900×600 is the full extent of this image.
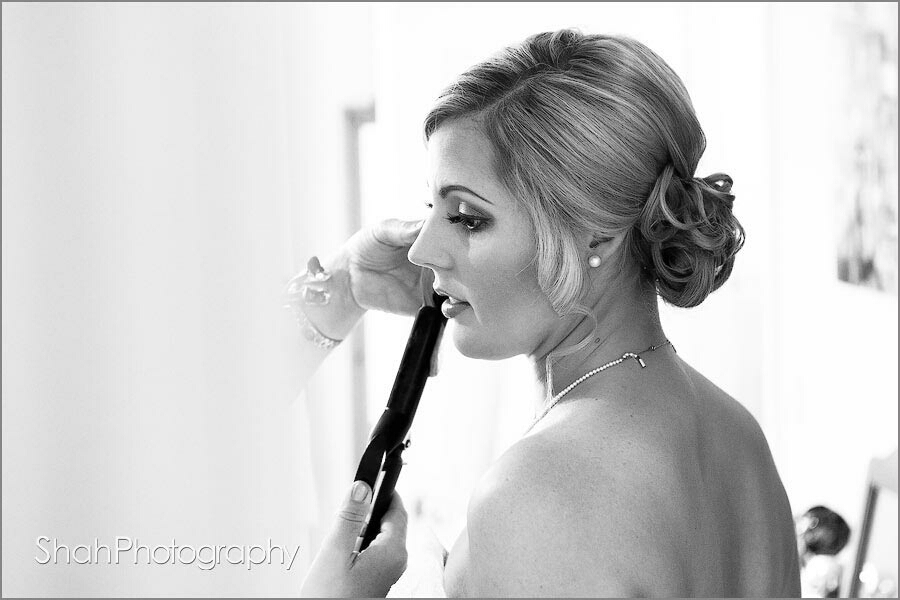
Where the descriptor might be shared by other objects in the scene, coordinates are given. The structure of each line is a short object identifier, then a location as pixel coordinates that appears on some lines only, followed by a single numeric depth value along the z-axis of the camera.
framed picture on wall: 2.12
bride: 0.79
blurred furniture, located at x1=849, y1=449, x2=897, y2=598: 1.93
